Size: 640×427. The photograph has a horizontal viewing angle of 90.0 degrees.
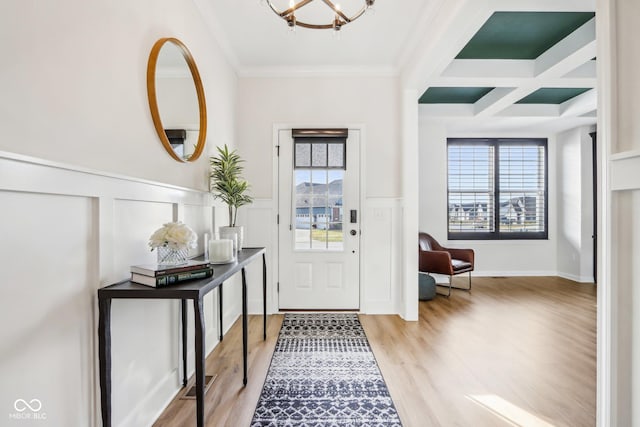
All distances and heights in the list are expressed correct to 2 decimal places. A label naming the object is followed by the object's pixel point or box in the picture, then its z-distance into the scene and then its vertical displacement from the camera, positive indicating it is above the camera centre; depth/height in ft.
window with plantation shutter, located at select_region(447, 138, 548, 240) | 17.95 +1.32
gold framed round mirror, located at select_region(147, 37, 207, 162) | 5.73 +2.34
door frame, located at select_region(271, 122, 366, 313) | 11.55 +0.98
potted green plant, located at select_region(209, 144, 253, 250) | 8.60 +0.90
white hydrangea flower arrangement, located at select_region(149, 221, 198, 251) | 4.83 -0.37
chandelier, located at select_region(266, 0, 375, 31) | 5.30 +3.45
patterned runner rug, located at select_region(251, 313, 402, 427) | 5.70 -3.63
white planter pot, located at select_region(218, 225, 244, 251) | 7.80 -0.48
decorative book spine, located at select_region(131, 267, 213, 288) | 4.32 -0.91
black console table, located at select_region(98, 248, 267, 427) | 4.07 -1.41
